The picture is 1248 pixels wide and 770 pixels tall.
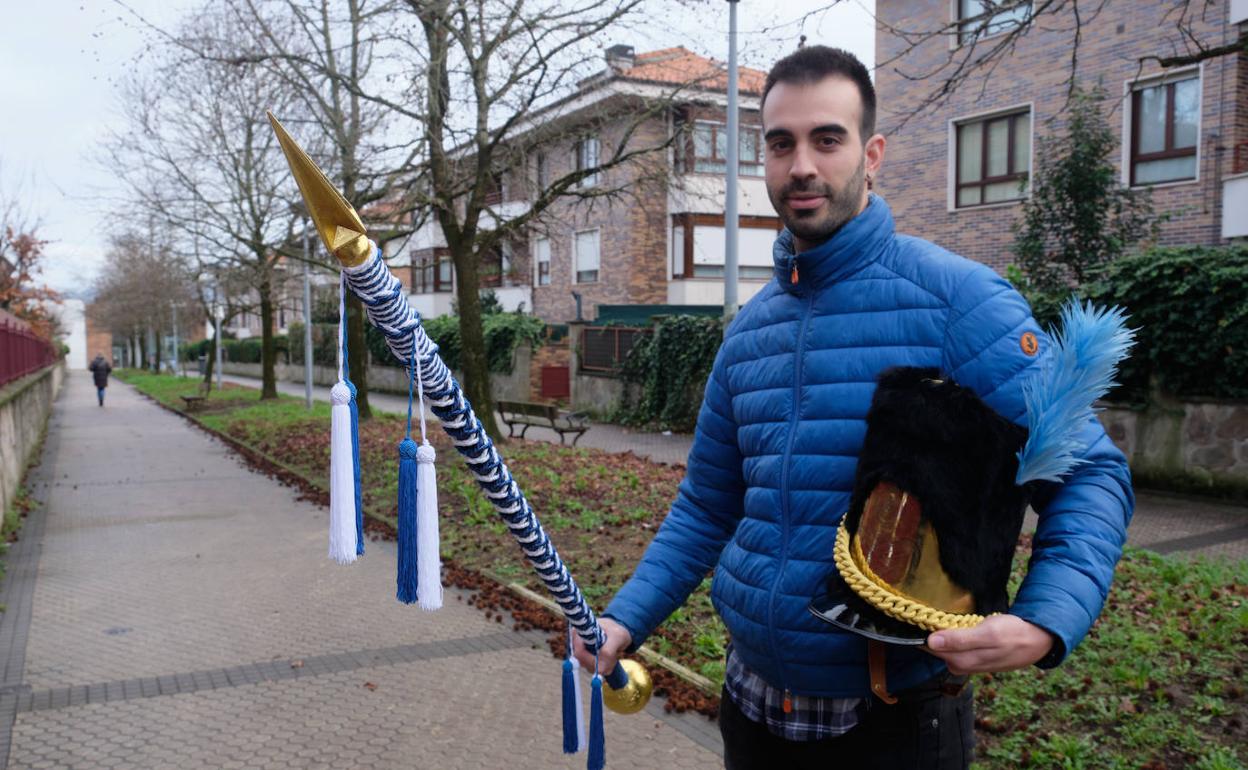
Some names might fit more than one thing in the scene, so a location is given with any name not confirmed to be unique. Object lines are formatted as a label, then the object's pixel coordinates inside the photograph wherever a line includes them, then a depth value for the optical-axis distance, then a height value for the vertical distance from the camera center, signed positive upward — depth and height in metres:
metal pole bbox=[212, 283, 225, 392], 32.11 +0.65
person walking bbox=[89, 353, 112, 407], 35.53 -1.72
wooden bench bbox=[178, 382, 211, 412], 28.92 -2.26
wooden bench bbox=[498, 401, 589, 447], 16.20 -1.57
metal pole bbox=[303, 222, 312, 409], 24.38 -0.03
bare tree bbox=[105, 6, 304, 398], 20.80 +3.45
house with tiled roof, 13.45 +2.77
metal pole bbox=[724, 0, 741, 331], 14.91 +1.74
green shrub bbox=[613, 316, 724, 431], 19.27 -0.83
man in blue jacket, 1.80 -0.13
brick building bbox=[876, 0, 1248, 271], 15.44 +3.90
